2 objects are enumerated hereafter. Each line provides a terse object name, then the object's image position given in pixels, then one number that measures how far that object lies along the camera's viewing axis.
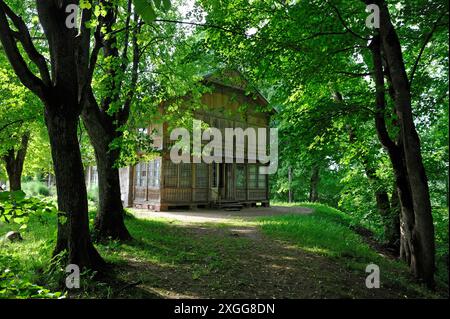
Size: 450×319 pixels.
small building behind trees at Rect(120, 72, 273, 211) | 18.50
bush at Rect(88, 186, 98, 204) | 20.88
